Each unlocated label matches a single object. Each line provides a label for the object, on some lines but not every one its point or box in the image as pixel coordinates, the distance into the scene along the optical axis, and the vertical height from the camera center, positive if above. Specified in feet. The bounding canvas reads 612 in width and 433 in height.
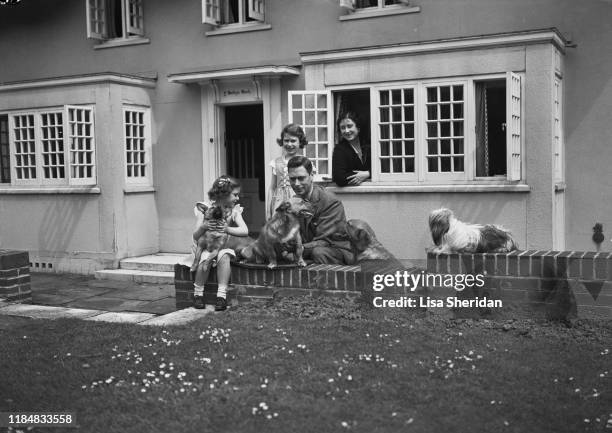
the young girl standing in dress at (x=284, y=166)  29.58 +0.68
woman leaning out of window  33.94 +0.97
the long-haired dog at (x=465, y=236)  22.02 -1.62
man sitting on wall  25.00 -1.32
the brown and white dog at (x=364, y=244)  24.14 -1.93
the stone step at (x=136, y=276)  36.01 -4.17
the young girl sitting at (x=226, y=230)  24.63 -1.48
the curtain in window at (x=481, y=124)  32.45 +2.24
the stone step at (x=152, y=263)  37.58 -3.69
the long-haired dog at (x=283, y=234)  23.94 -1.57
